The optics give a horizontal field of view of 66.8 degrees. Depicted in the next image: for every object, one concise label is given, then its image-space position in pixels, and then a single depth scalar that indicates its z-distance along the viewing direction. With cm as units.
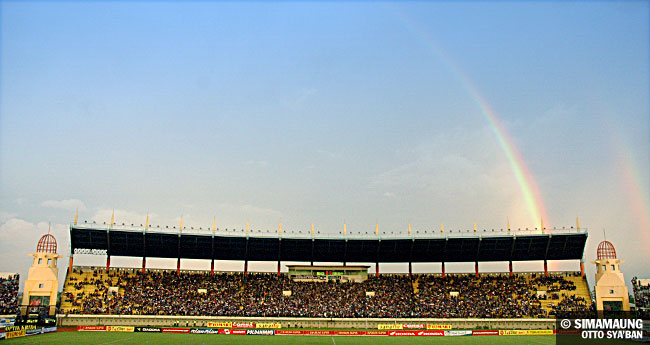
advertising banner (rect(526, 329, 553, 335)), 6122
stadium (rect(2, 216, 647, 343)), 6225
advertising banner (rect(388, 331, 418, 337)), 5970
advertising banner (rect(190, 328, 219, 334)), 5950
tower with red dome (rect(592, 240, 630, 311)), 6712
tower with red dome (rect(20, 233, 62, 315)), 6694
